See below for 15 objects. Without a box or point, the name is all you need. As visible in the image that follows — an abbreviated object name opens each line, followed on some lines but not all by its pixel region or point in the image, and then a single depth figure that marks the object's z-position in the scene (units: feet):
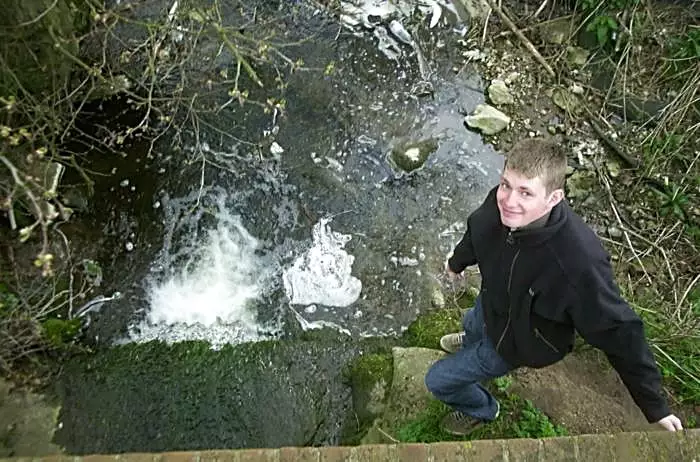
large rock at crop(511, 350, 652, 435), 10.05
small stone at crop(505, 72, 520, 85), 17.57
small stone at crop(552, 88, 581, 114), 17.21
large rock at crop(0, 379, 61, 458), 10.73
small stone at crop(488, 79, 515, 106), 17.19
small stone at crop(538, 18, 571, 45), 18.15
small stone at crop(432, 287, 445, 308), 13.58
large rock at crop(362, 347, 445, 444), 10.78
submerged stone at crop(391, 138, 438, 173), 15.87
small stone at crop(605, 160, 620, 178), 16.02
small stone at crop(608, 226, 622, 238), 15.02
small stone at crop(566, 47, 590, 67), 17.87
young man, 6.60
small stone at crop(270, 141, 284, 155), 15.67
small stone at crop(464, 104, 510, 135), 16.67
